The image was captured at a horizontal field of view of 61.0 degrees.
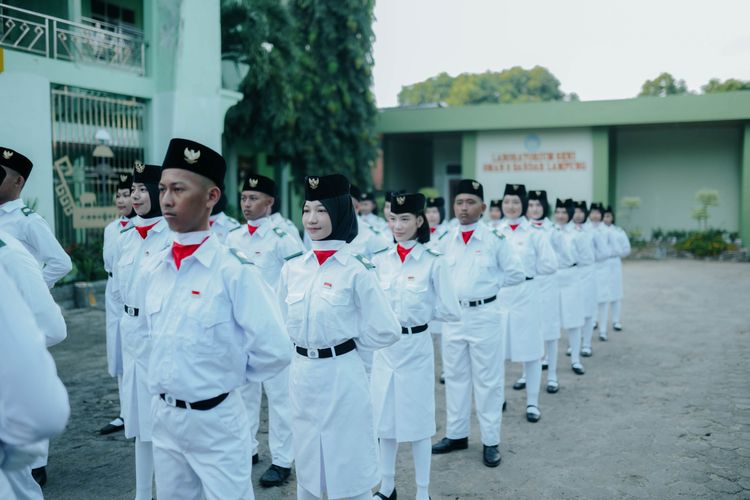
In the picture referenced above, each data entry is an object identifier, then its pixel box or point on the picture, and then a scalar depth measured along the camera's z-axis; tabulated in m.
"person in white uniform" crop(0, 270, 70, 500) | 1.75
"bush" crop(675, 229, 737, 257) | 22.45
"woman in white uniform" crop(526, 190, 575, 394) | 7.22
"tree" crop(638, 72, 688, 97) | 43.72
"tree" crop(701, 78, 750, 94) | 37.00
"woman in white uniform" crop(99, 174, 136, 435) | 5.23
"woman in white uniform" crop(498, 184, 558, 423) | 6.31
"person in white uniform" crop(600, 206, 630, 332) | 10.55
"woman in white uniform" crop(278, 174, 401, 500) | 3.44
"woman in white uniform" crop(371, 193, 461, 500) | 4.36
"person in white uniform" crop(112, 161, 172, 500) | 4.05
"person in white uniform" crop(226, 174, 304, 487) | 4.93
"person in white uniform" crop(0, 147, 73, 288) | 4.62
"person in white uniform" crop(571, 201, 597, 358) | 8.84
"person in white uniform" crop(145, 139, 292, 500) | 2.69
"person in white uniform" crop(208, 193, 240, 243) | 6.76
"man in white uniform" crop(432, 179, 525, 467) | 5.23
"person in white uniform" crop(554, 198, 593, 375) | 8.12
